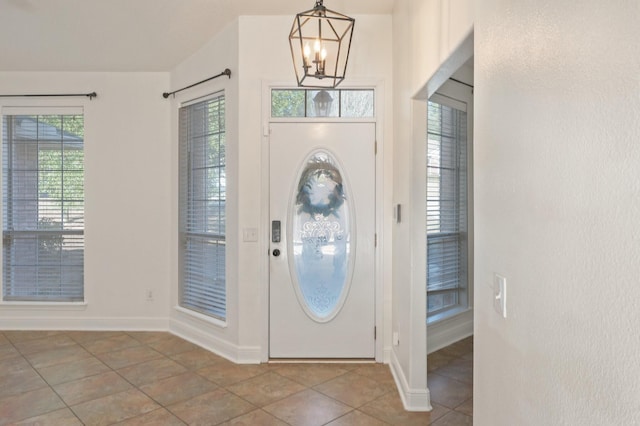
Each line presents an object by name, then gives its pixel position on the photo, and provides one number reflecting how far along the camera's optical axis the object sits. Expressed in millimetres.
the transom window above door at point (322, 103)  3494
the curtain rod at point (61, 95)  4340
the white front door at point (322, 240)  3473
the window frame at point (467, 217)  4039
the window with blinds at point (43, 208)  4434
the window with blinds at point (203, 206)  3867
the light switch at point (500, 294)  1309
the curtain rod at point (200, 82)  3543
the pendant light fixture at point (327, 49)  3303
